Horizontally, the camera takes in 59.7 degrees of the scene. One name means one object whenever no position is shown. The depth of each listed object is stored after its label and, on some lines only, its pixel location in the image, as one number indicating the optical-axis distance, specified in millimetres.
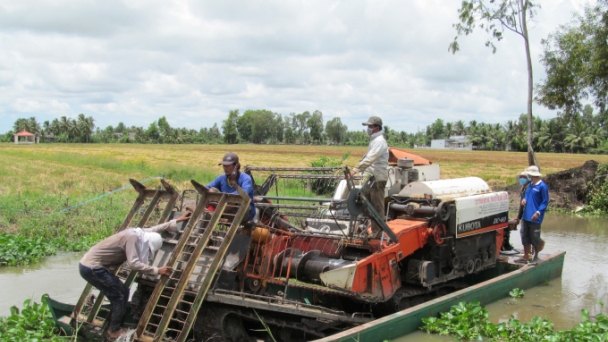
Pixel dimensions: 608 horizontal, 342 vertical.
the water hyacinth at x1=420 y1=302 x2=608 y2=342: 6215
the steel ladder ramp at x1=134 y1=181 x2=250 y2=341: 5625
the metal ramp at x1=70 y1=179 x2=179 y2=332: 6285
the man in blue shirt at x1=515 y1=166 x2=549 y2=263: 9461
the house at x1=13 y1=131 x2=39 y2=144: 107738
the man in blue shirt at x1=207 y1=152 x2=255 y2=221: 6718
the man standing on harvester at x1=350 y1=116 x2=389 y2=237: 7250
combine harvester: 5980
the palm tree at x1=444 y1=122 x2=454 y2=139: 132050
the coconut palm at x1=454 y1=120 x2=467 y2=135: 130512
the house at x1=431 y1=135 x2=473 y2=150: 102662
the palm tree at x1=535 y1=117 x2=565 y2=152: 81369
